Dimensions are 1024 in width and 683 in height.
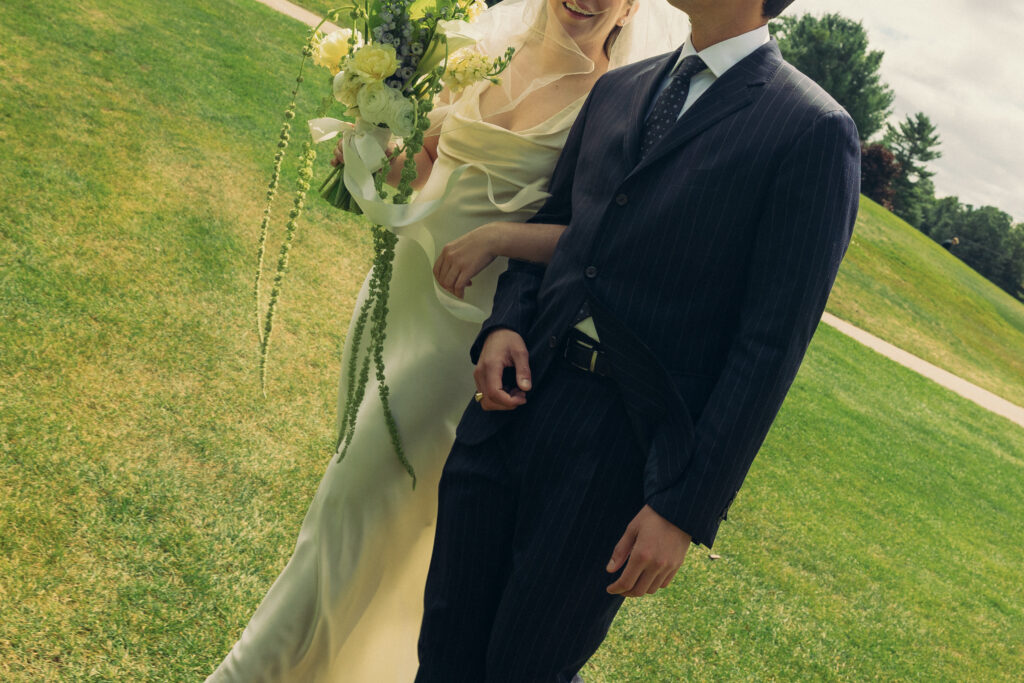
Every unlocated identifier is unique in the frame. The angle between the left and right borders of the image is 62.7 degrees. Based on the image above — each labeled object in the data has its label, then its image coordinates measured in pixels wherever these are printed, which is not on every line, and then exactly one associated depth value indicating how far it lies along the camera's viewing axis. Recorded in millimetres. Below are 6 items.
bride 2645
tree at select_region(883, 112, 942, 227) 70938
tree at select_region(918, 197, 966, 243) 64062
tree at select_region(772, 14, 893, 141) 59750
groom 1756
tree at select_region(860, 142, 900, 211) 49156
